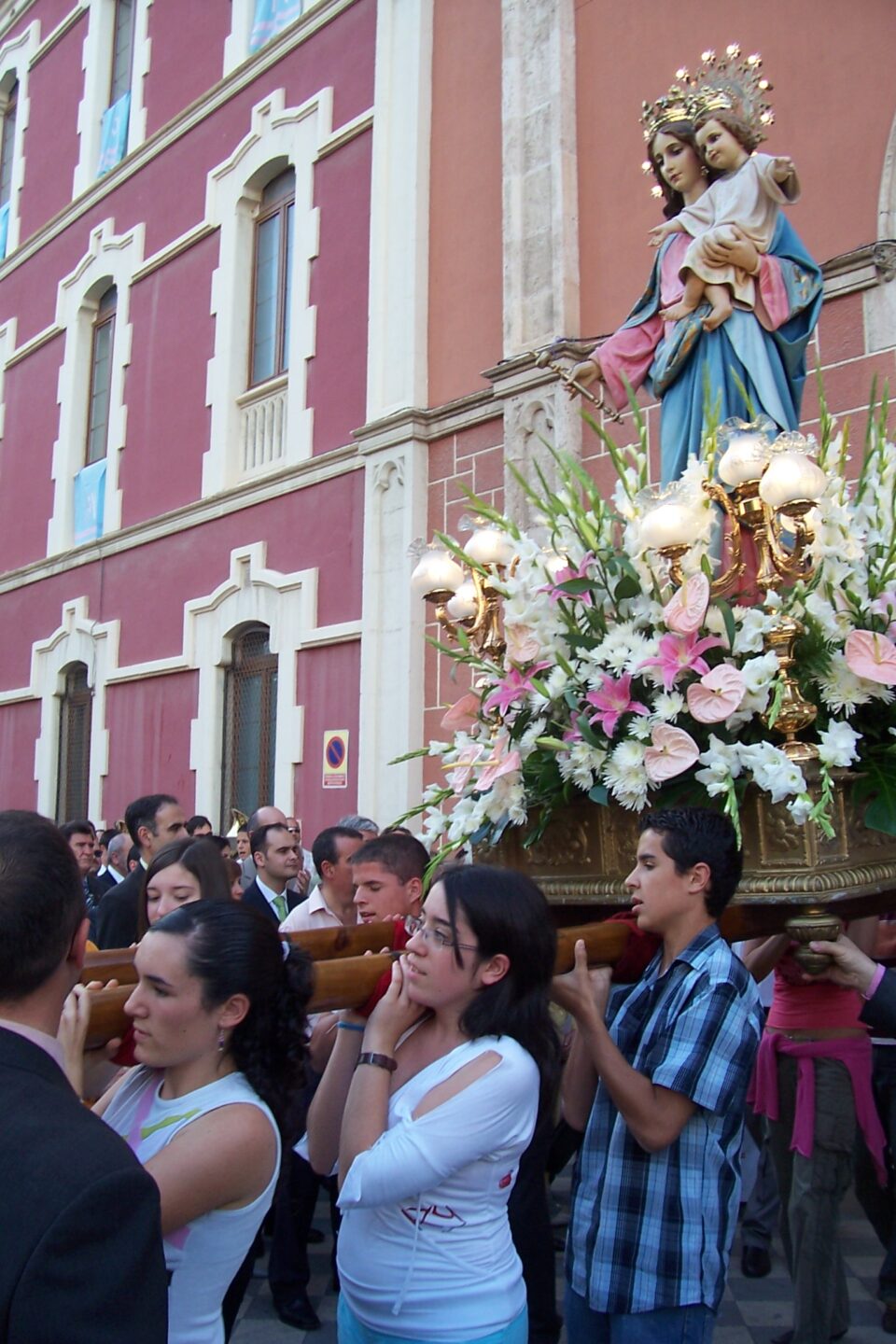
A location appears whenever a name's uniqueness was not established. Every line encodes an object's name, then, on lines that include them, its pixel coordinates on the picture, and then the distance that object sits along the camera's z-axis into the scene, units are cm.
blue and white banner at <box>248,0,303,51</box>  1138
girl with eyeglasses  205
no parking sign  972
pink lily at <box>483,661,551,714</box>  302
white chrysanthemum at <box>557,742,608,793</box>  282
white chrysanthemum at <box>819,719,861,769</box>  262
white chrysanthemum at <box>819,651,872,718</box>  276
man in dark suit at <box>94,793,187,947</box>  463
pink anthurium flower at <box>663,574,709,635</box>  273
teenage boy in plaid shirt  230
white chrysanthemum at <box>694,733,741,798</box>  265
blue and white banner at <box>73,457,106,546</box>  1368
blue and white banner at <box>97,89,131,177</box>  1398
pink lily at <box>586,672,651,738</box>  278
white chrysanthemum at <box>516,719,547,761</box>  296
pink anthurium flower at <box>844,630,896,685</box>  266
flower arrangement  269
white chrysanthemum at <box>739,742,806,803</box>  256
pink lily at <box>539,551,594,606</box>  300
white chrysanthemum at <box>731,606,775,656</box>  273
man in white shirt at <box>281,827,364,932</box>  452
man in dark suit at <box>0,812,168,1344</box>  121
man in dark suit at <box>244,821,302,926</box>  567
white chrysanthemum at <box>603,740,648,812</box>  273
